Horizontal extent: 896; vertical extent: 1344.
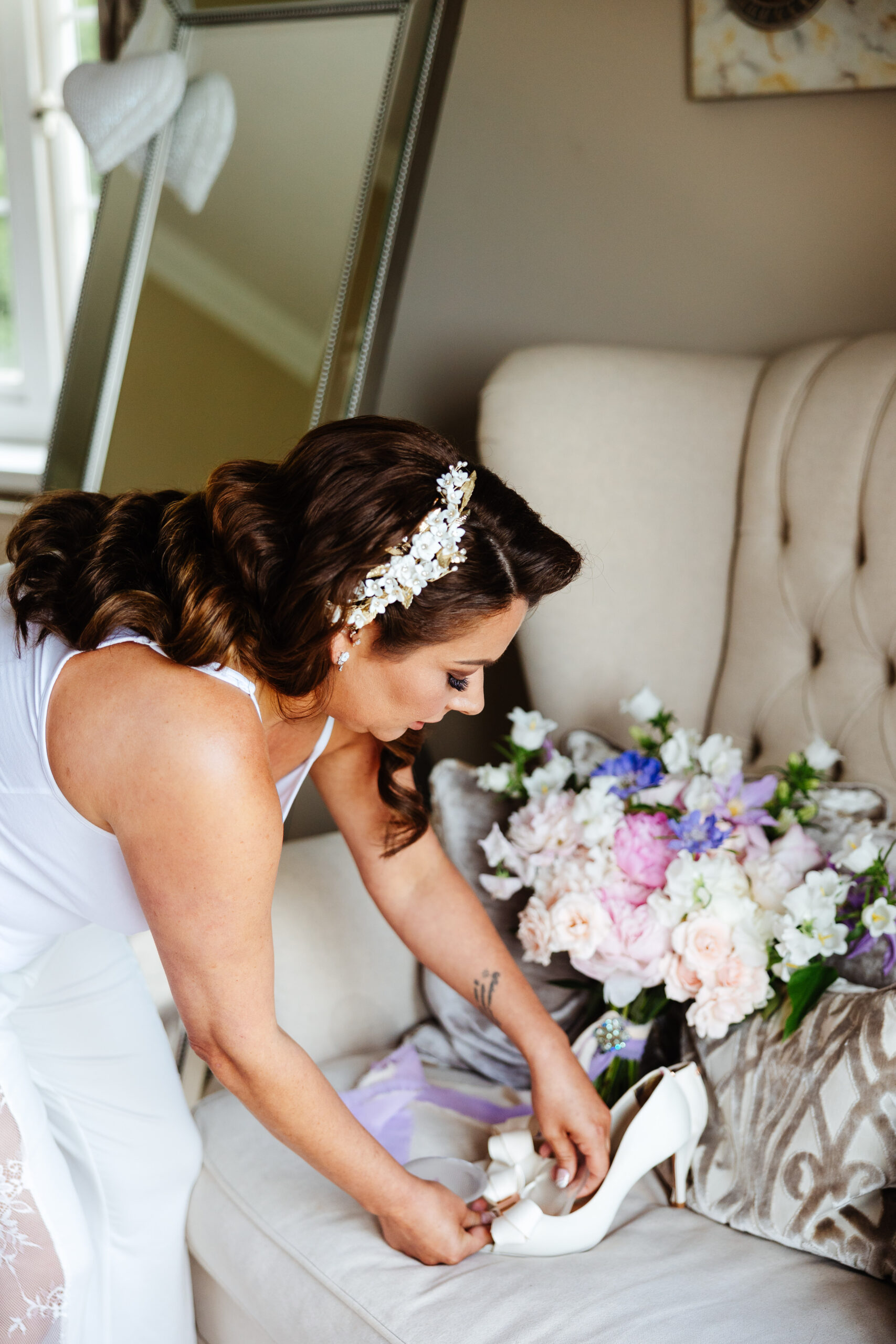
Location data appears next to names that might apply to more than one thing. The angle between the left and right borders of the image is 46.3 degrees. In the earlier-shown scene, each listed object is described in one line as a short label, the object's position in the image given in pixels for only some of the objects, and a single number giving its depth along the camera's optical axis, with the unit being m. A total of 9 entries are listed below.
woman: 0.95
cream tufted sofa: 1.14
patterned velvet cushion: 1.10
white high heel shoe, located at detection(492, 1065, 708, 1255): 1.12
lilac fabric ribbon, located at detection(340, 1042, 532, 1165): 1.34
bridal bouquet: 1.23
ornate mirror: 2.08
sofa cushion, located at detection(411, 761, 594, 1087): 1.50
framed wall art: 1.76
